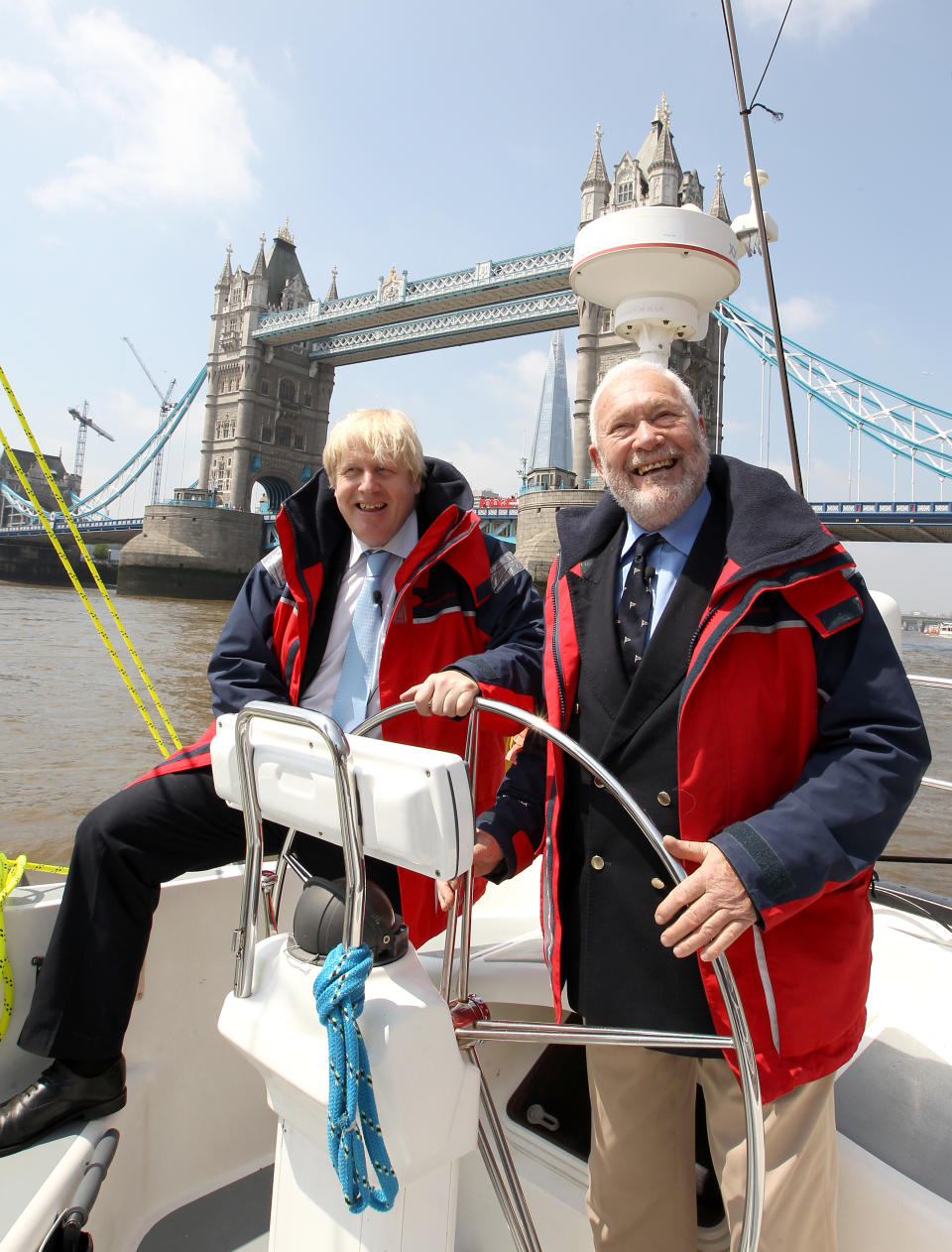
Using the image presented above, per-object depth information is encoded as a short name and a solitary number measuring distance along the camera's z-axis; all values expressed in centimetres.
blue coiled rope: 67
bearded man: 86
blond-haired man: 127
